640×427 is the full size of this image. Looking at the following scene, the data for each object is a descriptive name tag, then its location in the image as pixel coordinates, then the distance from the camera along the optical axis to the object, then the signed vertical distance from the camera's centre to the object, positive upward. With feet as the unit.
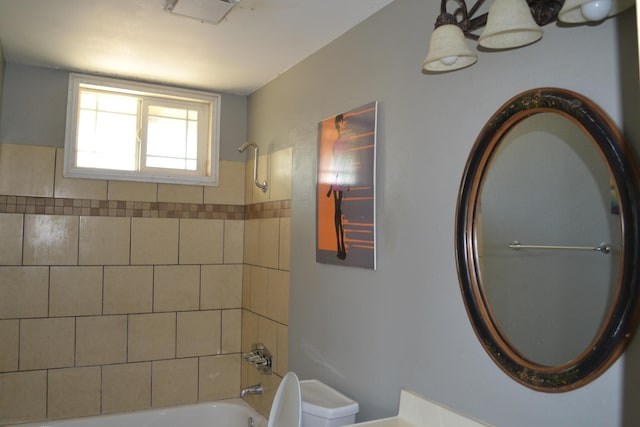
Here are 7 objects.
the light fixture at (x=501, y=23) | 3.75 +1.71
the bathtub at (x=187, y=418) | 9.67 -4.06
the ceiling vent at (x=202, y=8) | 6.67 +2.91
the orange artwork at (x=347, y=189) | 6.84 +0.51
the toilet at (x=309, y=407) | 6.54 -2.50
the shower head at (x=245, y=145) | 10.16 +1.54
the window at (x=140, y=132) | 10.14 +1.86
